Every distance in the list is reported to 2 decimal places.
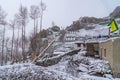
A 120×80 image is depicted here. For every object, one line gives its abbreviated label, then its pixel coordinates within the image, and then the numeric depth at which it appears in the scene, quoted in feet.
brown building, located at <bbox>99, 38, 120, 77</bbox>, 19.48
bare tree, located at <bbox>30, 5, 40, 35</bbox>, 45.24
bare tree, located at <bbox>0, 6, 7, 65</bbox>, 42.73
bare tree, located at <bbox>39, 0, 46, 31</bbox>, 45.65
